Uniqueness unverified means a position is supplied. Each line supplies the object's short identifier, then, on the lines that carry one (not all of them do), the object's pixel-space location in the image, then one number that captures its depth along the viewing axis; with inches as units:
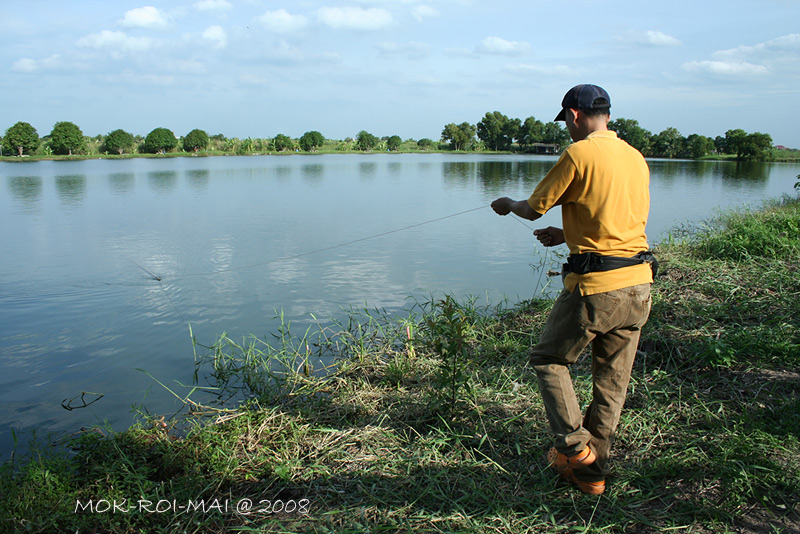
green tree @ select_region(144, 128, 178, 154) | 2252.7
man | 95.6
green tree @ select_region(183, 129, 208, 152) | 2370.8
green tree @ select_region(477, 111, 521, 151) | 3440.0
